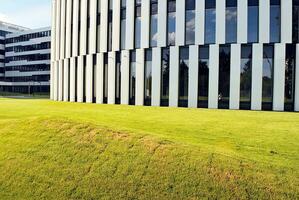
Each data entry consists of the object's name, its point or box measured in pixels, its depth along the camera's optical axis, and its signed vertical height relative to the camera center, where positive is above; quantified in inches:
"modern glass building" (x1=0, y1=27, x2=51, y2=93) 3506.4 +440.7
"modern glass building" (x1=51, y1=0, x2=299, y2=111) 922.1 +150.6
